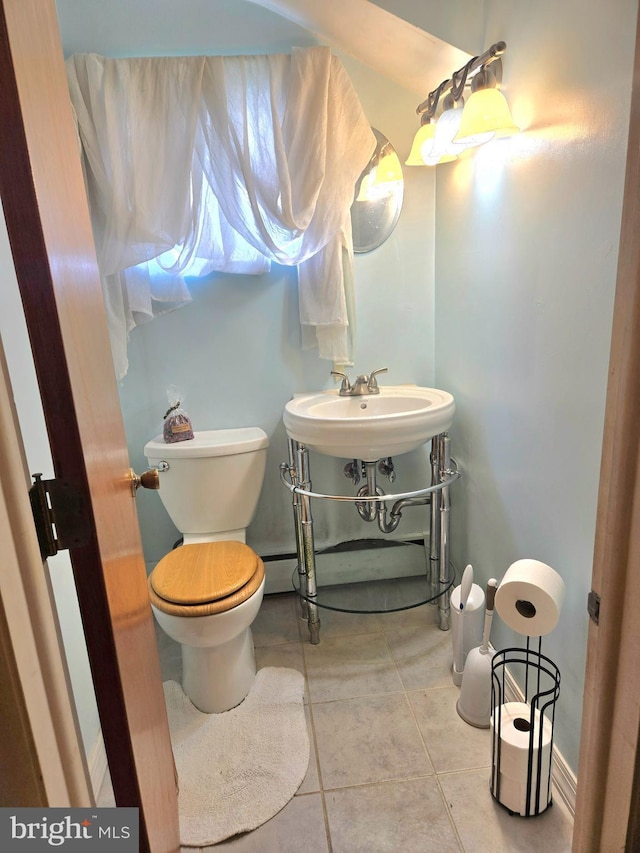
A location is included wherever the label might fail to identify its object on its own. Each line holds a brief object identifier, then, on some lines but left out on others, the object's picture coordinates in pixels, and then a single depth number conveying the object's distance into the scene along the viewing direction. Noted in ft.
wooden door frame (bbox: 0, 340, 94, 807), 1.58
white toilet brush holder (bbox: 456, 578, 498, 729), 4.65
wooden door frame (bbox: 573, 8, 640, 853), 2.02
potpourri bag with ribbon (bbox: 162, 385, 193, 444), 5.99
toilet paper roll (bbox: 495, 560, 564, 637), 3.63
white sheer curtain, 5.05
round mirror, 5.96
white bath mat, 4.04
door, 1.63
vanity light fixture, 4.00
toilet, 4.64
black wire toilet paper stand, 3.70
